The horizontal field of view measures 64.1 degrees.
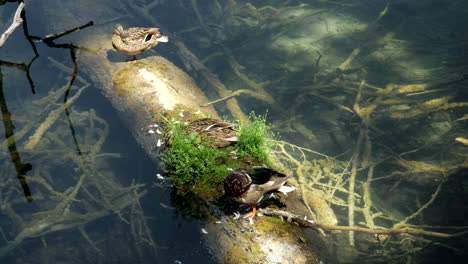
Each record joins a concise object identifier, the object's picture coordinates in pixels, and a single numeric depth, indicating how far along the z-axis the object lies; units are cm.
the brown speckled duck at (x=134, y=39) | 649
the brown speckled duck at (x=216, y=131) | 483
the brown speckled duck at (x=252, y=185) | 388
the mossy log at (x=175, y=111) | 388
